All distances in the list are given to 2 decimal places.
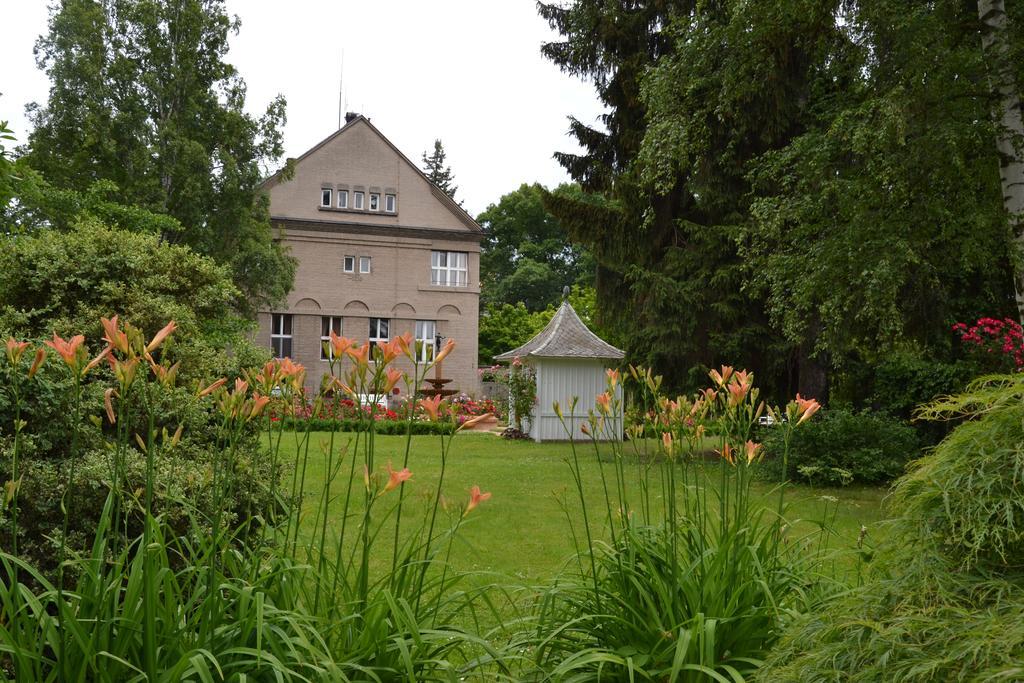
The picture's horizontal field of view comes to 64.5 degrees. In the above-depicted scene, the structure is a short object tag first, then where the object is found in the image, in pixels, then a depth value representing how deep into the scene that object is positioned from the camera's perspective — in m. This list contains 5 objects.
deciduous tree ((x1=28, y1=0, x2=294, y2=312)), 22.06
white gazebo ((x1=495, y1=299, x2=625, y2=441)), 19.33
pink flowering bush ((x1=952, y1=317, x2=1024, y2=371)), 9.28
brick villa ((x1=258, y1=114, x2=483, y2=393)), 30.59
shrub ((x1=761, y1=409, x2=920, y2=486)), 11.16
